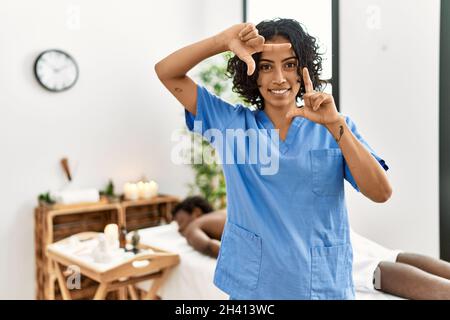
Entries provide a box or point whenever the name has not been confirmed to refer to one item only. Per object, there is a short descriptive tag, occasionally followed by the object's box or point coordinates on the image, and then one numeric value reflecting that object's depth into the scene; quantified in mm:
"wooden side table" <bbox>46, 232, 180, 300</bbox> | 1508
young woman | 673
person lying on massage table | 1170
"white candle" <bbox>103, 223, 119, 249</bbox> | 1676
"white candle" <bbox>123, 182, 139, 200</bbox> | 2373
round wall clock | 2129
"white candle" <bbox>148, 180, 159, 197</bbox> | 2482
